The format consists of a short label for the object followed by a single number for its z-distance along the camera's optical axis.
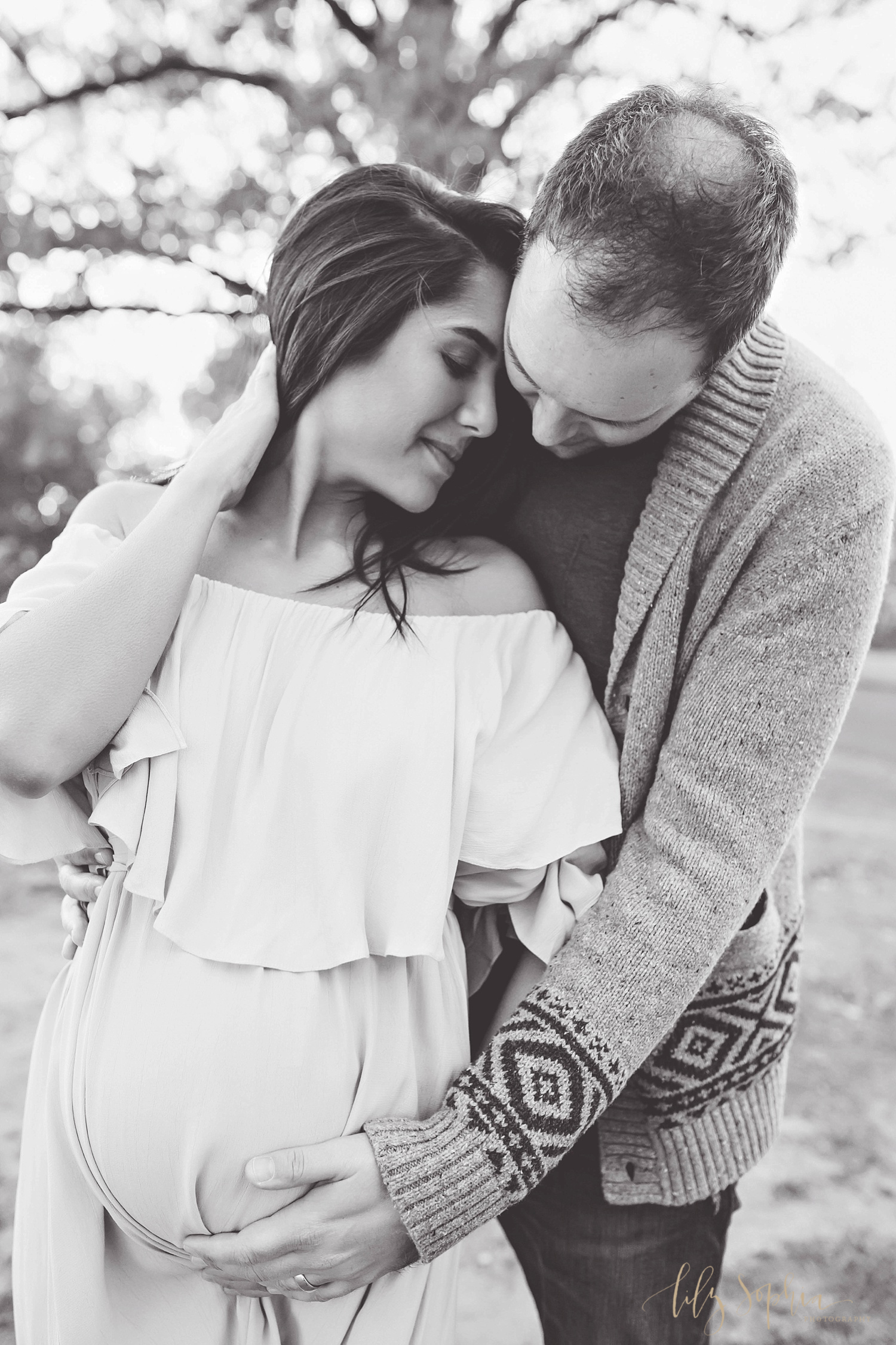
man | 1.21
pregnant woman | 1.32
